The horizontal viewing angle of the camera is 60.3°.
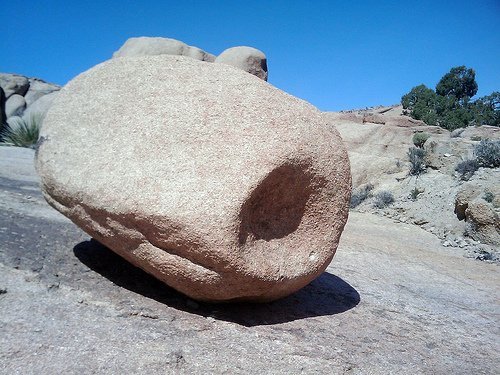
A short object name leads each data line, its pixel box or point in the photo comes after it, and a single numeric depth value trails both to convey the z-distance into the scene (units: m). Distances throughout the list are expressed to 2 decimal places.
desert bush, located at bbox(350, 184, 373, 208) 10.66
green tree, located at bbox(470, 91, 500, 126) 25.55
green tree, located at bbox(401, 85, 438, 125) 26.20
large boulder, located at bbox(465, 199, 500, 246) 7.41
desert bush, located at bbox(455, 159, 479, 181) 9.55
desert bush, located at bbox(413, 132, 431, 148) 15.16
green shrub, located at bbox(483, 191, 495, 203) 7.97
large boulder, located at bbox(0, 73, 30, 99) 18.89
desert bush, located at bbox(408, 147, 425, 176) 10.95
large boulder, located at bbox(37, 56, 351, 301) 2.30
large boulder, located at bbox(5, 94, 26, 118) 18.12
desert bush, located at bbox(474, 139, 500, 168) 9.81
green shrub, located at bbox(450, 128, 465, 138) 15.74
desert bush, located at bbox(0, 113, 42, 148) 11.49
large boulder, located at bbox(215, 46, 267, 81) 13.98
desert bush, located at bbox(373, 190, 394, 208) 9.91
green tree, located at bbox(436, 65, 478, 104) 30.52
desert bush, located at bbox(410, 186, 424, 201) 9.77
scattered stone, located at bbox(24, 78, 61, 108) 19.23
